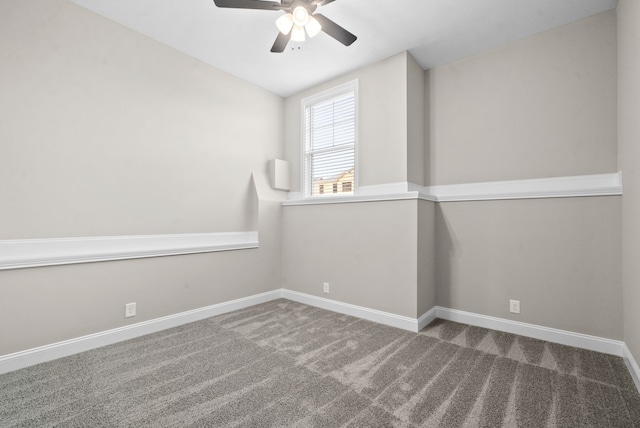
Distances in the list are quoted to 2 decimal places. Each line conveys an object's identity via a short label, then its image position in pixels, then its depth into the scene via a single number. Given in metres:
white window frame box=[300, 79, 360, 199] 3.65
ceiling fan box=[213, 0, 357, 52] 2.17
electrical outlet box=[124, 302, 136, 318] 2.72
